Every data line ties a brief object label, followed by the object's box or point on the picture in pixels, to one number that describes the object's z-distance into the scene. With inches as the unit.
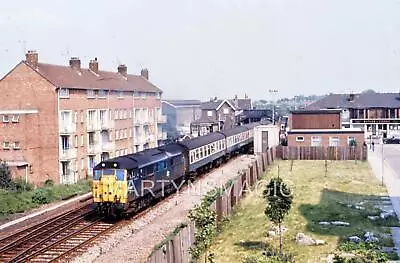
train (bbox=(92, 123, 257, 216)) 997.2
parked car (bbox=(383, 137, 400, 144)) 2895.9
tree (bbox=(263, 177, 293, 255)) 759.1
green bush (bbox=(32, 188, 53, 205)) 1310.3
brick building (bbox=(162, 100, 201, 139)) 4381.9
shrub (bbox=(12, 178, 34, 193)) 1454.0
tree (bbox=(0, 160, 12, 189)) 1441.9
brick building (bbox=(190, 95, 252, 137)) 3533.5
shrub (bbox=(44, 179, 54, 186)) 1671.8
